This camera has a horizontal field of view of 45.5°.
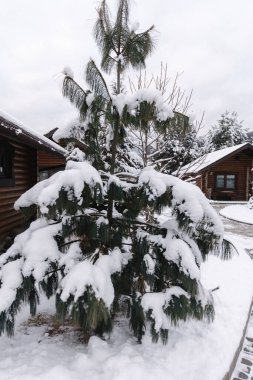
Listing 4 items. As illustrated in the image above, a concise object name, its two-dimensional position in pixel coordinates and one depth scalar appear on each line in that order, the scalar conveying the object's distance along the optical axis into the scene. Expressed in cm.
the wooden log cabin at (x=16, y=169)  680
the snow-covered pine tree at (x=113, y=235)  297
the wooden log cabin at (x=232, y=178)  2627
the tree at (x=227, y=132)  3844
